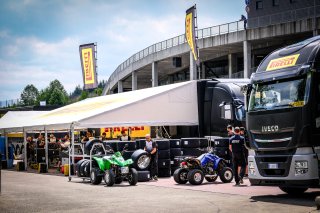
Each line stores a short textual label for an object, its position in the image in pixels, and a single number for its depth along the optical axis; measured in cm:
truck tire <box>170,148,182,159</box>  2255
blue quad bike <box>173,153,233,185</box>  1806
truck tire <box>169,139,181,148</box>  2259
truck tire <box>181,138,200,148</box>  2248
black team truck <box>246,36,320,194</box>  1232
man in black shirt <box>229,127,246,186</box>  1733
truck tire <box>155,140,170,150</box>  2212
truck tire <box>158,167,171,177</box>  2216
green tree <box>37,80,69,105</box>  16088
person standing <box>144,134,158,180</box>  2077
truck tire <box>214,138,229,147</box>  2123
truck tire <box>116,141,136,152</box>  2184
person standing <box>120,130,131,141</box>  2690
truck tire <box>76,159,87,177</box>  2083
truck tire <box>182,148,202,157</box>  2238
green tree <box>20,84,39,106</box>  19281
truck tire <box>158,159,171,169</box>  2214
